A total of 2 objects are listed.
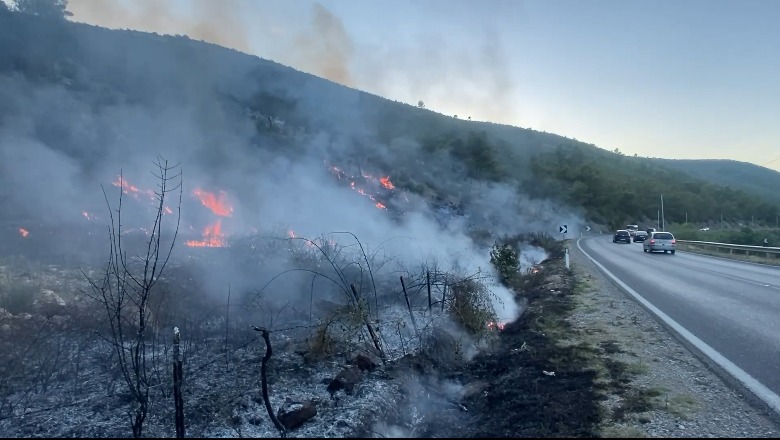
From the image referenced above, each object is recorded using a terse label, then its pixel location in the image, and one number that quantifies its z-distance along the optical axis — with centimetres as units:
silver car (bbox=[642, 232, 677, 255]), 2625
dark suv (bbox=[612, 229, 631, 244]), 3897
